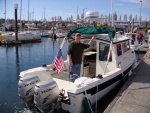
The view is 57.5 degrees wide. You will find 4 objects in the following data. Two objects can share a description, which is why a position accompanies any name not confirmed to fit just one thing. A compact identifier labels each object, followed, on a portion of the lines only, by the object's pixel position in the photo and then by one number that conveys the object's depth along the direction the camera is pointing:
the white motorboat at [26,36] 25.51
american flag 4.86
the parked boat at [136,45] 14.40
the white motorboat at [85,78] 3.89
